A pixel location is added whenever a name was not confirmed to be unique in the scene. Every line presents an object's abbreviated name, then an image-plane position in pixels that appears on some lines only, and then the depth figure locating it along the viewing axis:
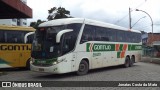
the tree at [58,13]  27.15
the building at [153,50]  23.77
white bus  8.51
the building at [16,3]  10.50
